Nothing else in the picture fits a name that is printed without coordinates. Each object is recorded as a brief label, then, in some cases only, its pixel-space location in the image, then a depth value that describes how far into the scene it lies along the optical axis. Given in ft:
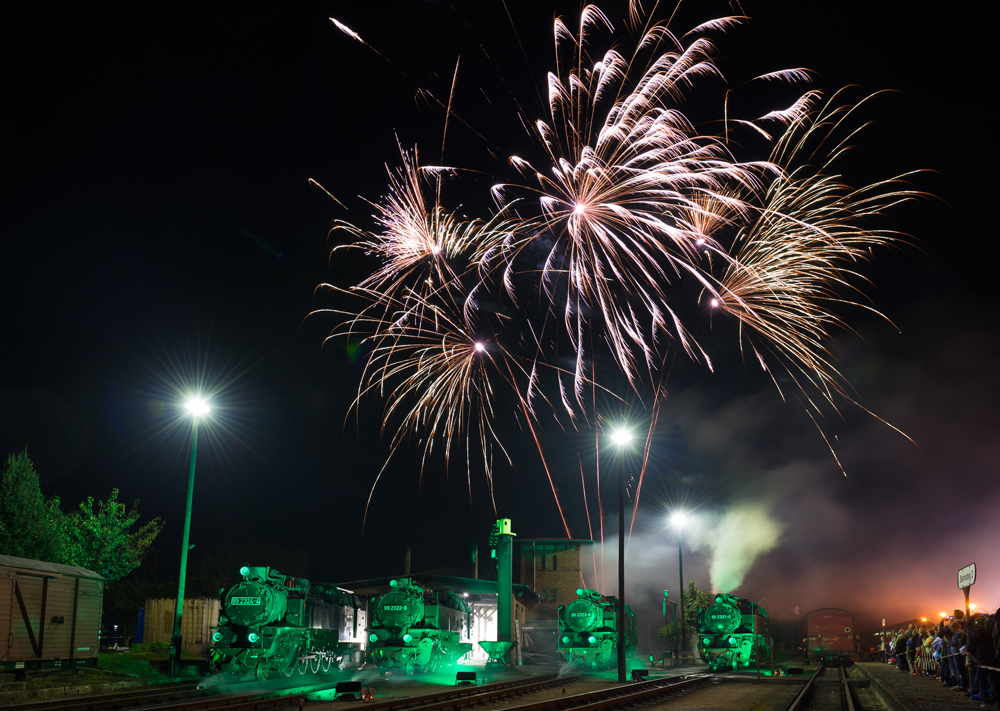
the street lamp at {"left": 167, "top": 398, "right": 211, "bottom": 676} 79.30
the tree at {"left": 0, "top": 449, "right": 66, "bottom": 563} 113.39
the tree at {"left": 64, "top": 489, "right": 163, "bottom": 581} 124.26
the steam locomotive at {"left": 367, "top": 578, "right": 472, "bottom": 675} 95.09
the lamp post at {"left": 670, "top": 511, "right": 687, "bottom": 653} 150.07
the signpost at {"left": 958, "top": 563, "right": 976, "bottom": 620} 47.31
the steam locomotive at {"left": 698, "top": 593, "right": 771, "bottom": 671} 118.32
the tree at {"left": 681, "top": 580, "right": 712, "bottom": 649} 203.67
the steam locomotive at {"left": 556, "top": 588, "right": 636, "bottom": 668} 113.91
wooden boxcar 73.15
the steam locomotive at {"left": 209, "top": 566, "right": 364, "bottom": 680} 80.28
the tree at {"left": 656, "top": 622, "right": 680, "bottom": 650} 197.14
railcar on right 150.82
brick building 225.35
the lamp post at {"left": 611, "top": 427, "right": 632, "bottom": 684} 77.41
